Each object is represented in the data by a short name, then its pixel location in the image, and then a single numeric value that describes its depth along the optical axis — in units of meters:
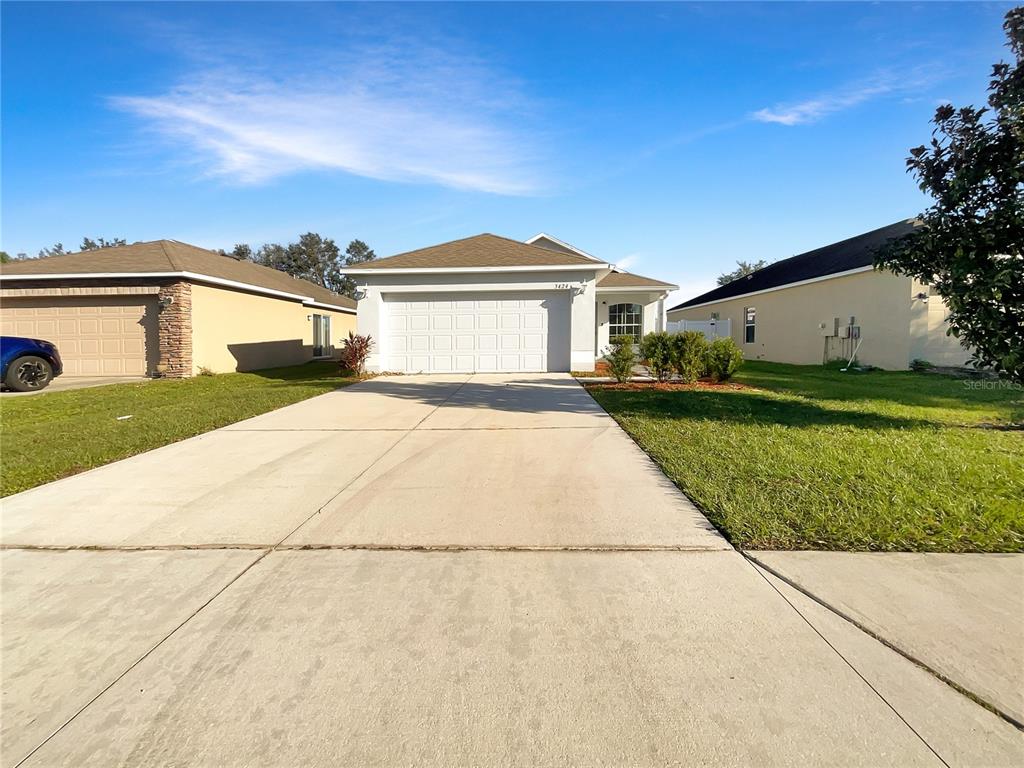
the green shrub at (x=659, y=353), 12.18
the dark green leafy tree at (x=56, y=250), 63.72
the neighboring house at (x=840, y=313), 14.84
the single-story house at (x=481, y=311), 15.17
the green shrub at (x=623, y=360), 11.89
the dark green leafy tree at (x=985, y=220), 6.01
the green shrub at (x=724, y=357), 12.07
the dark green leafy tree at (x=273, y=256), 61.87
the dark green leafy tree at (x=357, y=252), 65.75
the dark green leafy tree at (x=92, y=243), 62.78
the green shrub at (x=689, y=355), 11.88
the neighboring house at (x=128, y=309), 14.90
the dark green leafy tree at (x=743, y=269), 64.31
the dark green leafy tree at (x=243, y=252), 59.41
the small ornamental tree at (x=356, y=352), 14.70
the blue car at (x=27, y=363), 11.77
